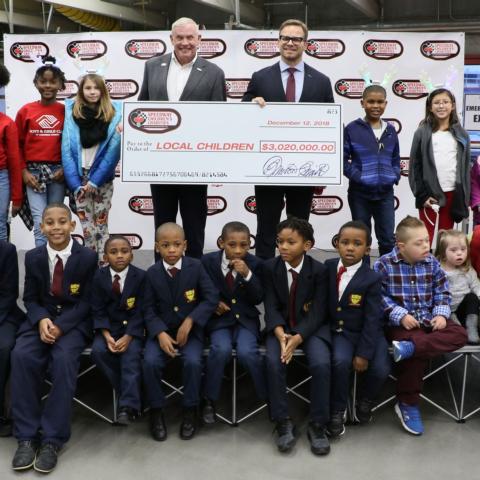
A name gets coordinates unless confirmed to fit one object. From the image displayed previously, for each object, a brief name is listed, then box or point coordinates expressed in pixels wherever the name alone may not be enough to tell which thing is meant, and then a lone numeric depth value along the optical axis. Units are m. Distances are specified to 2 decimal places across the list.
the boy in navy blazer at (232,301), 2.82
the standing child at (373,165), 3.96
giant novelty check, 3.49
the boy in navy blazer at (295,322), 2.70
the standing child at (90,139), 3.74
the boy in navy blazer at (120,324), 2.76
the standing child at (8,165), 3.66
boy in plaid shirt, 2.82
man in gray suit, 3.52
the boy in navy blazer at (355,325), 2.77
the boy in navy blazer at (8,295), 2.86
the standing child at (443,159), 4.05
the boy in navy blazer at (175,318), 2.77
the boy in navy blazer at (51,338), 2.58
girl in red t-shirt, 3.87
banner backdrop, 5.81
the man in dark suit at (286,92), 3.54
